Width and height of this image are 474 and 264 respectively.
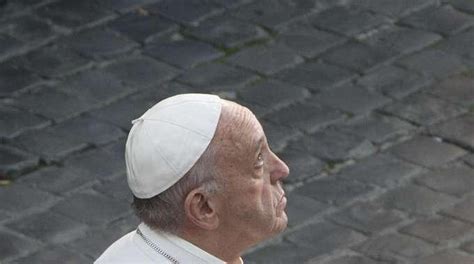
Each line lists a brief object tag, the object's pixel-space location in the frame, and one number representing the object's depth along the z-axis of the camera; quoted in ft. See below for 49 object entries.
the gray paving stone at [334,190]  41.57
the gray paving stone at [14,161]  42.88
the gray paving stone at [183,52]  48.83
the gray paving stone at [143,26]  50.57
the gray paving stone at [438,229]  39.65
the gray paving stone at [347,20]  50.80
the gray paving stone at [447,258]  38.48
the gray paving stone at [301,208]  40.70
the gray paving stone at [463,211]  40.52
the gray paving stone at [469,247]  39.04
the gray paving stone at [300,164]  42.60
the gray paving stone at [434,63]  48.03
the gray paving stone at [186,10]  51.90
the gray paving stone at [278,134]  44.01
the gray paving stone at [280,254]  38.81
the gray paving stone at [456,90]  46.52
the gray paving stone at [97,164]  42.63
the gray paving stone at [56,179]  42.09
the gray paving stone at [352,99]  45.93
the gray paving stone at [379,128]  44.45
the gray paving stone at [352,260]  38.65
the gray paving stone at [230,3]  52.90
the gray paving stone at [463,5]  52.26
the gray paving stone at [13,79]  47.24
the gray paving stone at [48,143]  43.73
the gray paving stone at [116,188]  41.55
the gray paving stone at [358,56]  48.44
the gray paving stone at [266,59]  48.44
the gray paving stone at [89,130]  44.42
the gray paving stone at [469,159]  43.06
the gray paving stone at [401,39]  49.47
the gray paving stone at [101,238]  39.17
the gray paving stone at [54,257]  38.73
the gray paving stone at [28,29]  50.62
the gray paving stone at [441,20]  50.72
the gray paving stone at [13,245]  39.11
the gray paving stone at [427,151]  43.24
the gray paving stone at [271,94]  46.11
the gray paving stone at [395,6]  52.03
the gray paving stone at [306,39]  49.39
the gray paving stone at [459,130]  44.24
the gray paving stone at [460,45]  49.24
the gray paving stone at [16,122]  44.80
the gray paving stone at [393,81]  46.88
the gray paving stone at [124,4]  52.80
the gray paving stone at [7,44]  49.64
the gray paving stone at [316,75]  47.34
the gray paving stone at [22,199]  41.24
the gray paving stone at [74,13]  51.98
